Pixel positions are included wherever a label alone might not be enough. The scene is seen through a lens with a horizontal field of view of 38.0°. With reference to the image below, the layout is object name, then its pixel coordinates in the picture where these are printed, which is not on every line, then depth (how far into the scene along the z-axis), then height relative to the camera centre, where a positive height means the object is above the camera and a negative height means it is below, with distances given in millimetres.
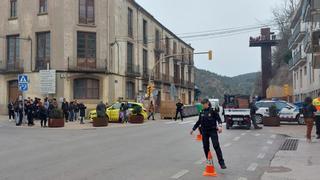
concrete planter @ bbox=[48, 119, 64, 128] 27188 -925
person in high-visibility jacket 17672 -247
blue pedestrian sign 27234 +1494
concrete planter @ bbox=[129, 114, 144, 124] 32438 -869
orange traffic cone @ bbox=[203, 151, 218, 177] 9909 -1354
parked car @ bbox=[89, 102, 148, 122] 33094 -379
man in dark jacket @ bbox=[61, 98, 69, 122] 33125 -100
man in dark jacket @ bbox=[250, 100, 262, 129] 24712 -449
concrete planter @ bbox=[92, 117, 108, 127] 28320 -926
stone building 39938 +5396
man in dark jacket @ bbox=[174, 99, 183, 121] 35778 -142
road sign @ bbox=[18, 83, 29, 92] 27291 +1261
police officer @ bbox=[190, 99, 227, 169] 10672 -470
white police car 28891 -360
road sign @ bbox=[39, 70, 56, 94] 32719 +1931
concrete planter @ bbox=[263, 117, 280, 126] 27250 -917
